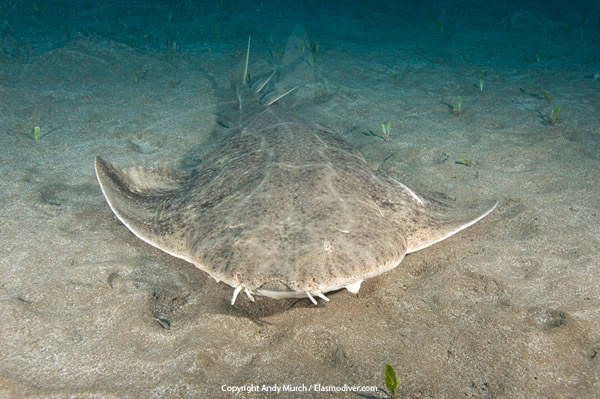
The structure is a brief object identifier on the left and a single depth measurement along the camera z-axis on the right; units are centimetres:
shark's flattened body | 231
